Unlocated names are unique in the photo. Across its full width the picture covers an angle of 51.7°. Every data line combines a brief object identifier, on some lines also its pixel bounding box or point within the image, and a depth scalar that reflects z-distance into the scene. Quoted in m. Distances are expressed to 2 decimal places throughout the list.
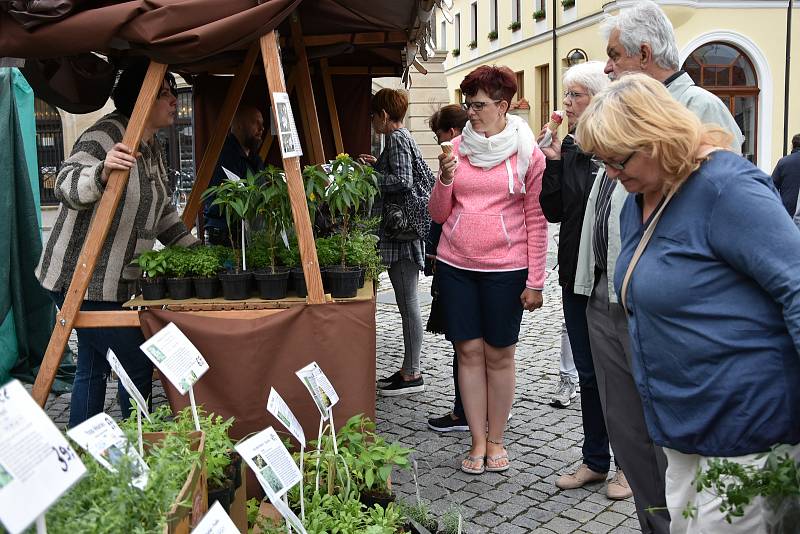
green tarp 5.03
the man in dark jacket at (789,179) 7.33
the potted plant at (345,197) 3.15
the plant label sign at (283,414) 2.26
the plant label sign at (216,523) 1.57
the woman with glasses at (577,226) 3.48
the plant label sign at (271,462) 1.96
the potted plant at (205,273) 3.16
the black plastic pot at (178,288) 3.13
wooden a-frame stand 2.97
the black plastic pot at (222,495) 2.21
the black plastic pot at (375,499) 2.58
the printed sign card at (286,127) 3.03
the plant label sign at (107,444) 1.68
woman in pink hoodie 3.85
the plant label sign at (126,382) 2.17
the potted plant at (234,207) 3.12
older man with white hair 2.84
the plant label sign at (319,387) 2.55
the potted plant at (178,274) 3.14
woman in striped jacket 3.15
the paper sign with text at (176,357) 2.29
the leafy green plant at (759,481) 1.60
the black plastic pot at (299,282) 3.18
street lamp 18.72
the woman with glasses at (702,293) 1.93
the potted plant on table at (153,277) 3.13
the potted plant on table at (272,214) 3.13
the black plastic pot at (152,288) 3.13
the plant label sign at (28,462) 1.14
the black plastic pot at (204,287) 3.16
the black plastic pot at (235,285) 3.12
